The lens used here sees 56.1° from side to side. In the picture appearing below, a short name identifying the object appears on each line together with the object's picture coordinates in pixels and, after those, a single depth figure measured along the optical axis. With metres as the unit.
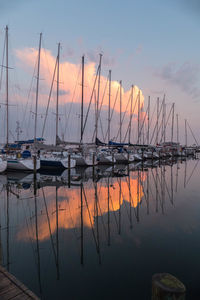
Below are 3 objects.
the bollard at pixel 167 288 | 2.30
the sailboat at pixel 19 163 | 22.65
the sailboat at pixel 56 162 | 25.56
